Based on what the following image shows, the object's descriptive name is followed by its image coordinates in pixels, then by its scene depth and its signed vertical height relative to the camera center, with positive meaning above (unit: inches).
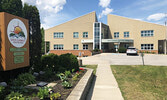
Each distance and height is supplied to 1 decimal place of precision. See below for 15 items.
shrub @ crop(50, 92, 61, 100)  131.0 -57.0
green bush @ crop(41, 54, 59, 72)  288.0 -35.1
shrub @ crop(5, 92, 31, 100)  125.3 -55.4
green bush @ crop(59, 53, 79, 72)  287.9 -34.9
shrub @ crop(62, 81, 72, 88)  176.9 -58.7
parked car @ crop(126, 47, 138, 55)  937.4 -22.4
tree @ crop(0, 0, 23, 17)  303.3 +120.4
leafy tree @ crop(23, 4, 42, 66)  298.2 +56.6
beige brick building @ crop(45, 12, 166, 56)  1249.0 +171.8
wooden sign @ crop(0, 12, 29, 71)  185.3 +13.7
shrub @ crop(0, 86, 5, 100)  124.7 -50.8
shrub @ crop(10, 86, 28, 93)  155.5 -58.2
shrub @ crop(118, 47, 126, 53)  1211.9 -17.2
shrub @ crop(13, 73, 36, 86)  183.3 -55.2
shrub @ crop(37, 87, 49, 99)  131.0 -54.2
